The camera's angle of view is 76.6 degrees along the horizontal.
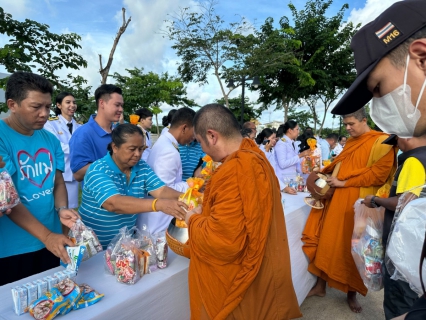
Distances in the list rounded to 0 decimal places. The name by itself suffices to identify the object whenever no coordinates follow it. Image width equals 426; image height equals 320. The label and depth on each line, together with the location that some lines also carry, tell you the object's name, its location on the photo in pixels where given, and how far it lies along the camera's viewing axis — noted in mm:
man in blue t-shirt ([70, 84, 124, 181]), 2807
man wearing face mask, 804
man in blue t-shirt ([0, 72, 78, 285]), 1812
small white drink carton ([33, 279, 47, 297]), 1266
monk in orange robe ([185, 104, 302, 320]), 1399
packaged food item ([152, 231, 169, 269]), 1726
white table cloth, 1285
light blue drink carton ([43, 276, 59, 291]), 1284
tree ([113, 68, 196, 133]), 11383
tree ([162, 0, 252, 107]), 13289
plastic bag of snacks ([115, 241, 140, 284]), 1485
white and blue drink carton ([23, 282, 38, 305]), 1243
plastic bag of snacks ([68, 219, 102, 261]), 1514
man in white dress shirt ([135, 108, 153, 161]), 6016
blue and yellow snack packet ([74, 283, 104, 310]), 1289
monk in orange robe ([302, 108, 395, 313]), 2838
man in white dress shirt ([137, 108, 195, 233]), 2453
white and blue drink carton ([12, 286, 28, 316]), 1212
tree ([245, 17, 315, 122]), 14461
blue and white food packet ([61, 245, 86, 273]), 1422
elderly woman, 1857
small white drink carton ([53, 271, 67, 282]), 1327
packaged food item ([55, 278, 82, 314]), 1246
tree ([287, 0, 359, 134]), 17406
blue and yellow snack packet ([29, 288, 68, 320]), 1178
